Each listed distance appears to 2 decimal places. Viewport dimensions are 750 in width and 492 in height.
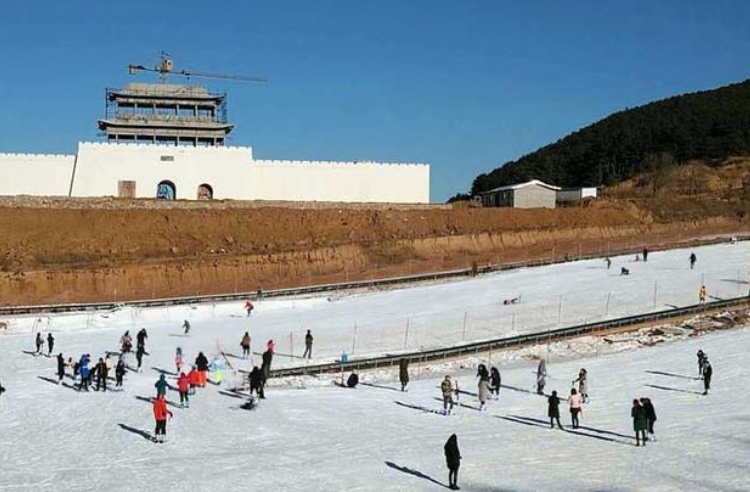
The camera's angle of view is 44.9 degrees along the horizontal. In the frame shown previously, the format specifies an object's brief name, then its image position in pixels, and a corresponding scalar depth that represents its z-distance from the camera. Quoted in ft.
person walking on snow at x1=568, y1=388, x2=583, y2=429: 72.90
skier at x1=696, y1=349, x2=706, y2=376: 88.69
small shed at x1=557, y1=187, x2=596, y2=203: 292.57
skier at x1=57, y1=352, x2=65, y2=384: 93.04
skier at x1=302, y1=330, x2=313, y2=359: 105.70
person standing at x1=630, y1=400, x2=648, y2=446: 66.39
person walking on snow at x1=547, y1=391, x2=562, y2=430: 72.23
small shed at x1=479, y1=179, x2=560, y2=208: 257.96
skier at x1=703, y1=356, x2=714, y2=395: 84.64
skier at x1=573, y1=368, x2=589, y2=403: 82.28
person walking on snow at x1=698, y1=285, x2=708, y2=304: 127.34
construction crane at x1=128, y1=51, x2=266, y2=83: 334.03
